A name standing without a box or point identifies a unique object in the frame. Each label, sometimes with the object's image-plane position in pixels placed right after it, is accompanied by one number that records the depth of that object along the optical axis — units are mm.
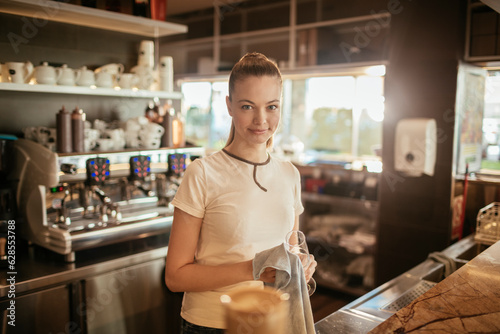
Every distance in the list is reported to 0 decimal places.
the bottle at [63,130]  2418
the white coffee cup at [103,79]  2693
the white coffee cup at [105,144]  2674
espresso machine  2303
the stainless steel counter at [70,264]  2074
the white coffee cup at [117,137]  2734
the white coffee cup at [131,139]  2836
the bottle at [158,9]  2981
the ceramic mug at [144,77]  2912
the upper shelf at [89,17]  2404
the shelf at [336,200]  3590
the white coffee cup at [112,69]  2814
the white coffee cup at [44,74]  2404
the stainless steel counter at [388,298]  1492
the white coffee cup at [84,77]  2607
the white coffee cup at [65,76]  2506
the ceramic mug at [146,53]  3100
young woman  1177
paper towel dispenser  2963
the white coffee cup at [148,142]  2879
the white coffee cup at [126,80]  2814
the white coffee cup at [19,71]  2316
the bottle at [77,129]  2475
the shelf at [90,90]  2283
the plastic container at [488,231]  2385
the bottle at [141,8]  2910
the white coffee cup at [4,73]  2340
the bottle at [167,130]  3029
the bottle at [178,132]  3121
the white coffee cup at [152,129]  2877
